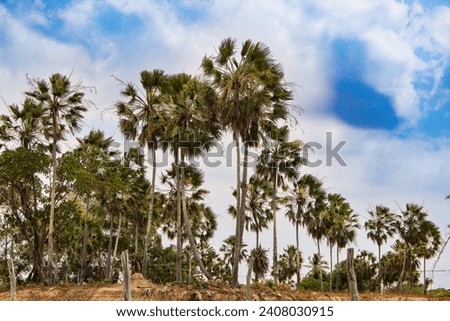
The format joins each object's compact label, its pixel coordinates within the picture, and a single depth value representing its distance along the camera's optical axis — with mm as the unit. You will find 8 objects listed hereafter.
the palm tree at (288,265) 59469
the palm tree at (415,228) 47000
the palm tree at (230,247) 56119
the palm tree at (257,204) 43750
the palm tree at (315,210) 44125
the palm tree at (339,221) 46906
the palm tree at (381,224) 49812
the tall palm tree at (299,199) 43969
